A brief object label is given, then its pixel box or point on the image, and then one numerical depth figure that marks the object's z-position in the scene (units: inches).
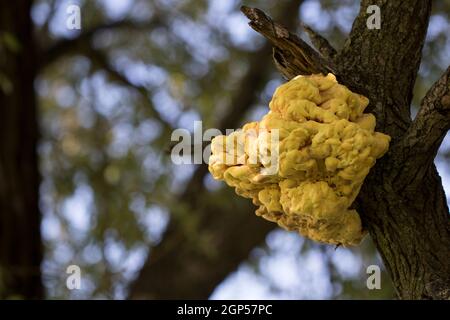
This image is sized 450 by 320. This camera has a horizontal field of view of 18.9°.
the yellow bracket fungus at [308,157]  65.7
